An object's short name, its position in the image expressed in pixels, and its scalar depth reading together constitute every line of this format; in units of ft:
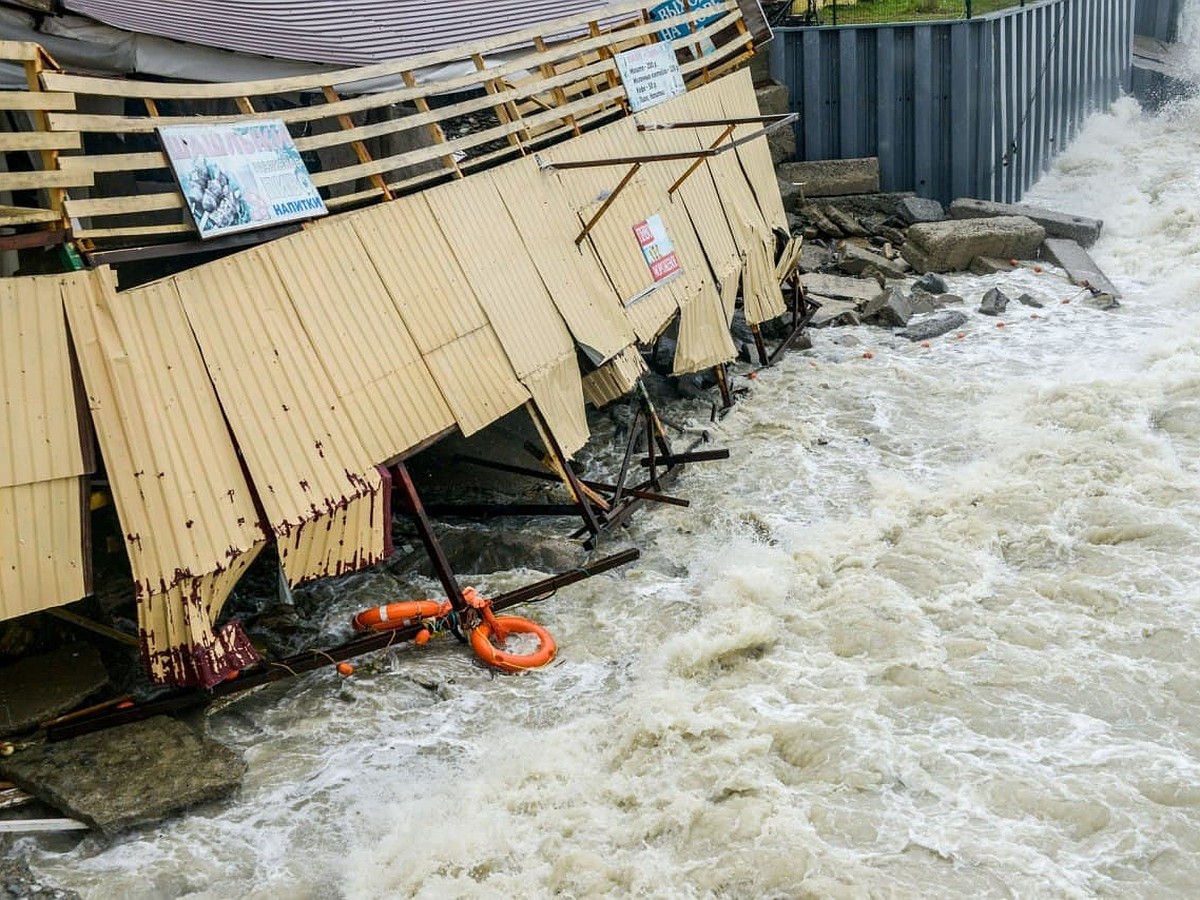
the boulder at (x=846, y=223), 70.64
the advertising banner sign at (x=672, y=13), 53.01
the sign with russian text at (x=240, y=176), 28.35
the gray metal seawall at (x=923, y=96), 69.67
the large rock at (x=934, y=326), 58.08
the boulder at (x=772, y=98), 70.38
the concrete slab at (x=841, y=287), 64.28
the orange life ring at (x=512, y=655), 31.53
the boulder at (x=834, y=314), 61.11
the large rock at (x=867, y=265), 67.05
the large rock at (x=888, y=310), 59.82
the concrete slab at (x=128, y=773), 25.67
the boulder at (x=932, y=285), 64.34
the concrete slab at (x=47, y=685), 28.60
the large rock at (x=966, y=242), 67.62
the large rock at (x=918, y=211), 71.05
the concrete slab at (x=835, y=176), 71.56
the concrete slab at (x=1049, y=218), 70.33
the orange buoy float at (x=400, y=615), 32.68
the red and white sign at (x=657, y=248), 44.65
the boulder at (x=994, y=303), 60.44
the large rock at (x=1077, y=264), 62.75
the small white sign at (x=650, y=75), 47.39
